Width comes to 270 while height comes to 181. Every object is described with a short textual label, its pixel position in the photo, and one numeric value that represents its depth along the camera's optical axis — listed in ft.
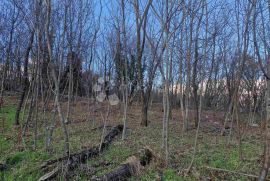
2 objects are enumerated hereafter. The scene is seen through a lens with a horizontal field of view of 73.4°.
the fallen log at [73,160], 8.78
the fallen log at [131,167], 8.69
